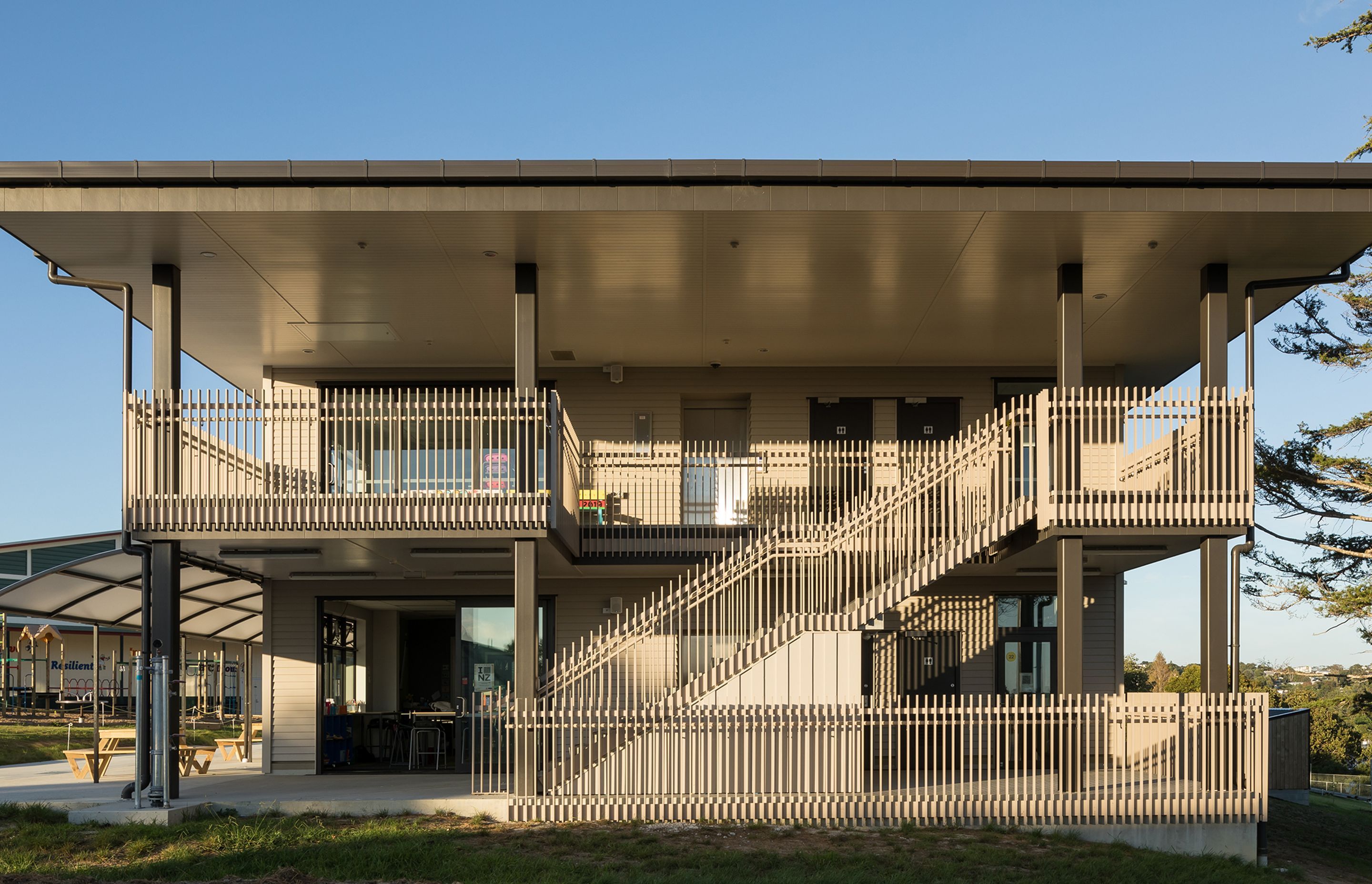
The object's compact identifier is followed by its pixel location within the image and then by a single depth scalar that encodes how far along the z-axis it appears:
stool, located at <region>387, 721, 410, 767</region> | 20.70
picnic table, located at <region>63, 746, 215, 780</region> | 16.74
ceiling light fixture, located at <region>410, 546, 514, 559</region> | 16.23
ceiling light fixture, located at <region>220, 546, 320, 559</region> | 16.23
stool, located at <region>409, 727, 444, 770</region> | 19.69
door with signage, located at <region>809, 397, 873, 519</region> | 18.66
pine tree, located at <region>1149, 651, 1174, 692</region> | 54.91
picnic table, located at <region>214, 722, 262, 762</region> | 19.89
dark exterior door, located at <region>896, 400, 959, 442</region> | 20.64
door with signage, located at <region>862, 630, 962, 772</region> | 19.62
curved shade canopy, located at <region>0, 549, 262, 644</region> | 17.39
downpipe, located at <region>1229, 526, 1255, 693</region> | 14.37
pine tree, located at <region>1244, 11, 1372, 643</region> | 24.84
